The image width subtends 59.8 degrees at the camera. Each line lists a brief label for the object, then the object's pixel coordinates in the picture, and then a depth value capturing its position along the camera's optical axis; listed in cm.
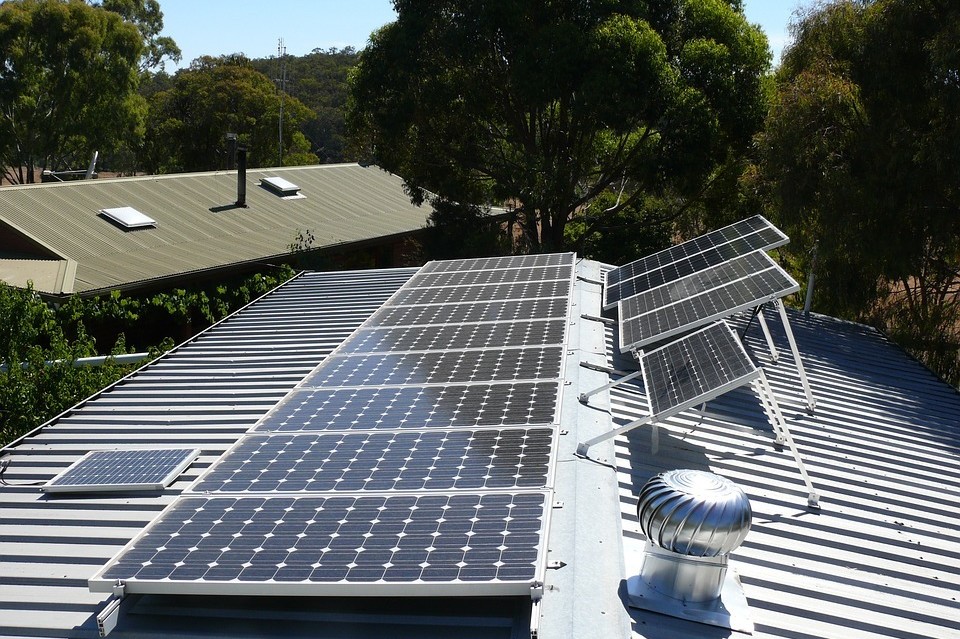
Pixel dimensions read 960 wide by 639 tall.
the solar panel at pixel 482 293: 1248
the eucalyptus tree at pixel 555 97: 2806
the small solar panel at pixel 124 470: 774
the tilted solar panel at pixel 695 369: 689
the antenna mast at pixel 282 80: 6046
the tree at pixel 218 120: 6431
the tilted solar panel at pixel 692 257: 1206
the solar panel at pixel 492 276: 1393
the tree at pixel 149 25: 7381
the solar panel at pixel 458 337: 972
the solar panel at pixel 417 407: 718
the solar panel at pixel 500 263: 1552
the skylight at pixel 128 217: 2731
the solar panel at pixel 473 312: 1105
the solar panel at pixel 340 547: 477
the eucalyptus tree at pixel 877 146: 1964
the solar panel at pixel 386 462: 598
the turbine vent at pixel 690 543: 540
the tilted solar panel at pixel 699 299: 909
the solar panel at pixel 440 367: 842
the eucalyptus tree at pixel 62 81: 5191
